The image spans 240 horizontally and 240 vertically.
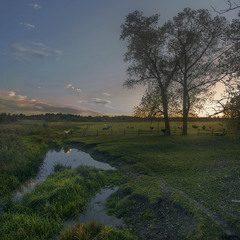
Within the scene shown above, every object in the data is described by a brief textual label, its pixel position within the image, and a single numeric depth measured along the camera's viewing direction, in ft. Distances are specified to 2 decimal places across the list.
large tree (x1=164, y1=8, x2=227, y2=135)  93.40
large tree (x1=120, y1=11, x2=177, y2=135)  98.12
